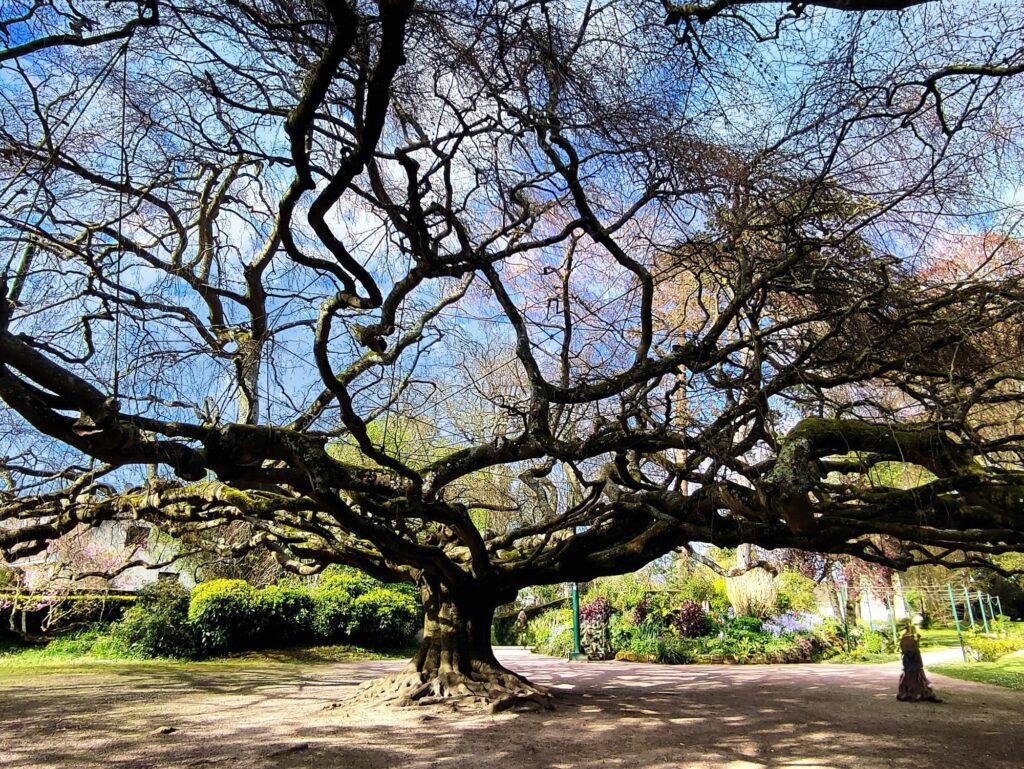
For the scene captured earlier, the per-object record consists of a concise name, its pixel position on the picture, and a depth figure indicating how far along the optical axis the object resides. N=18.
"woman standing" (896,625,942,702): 9.60
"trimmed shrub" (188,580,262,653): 15.36
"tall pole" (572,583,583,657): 18.41
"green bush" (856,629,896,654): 19.62
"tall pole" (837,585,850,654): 19.45
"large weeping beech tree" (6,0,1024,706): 4.07
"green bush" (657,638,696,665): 17.83
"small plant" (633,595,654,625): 19.58
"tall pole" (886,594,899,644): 19.95
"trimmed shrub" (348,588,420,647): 18.25
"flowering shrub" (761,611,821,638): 19.03
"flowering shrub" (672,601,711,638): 19.00
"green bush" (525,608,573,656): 20.28
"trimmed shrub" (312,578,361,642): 17.59
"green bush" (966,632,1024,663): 16.36
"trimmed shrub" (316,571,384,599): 18.69
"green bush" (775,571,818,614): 21.00
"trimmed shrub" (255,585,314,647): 16.42
